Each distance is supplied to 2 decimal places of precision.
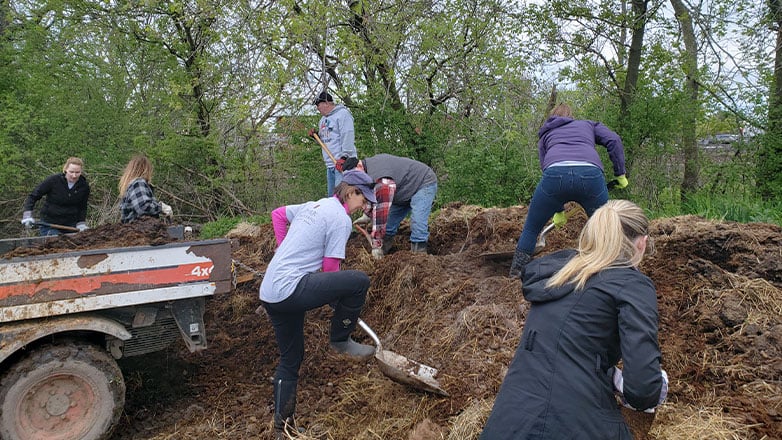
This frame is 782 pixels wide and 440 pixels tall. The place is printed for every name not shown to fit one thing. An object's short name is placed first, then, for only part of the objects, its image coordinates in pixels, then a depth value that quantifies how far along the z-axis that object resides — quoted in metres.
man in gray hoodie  6.32
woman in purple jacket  4.11
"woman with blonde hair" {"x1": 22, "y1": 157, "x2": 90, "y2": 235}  6.50
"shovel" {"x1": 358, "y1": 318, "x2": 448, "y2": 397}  3.45
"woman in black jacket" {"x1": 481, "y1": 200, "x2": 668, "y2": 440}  1.87
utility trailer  3.38
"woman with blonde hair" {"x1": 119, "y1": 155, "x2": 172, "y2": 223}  5.40
